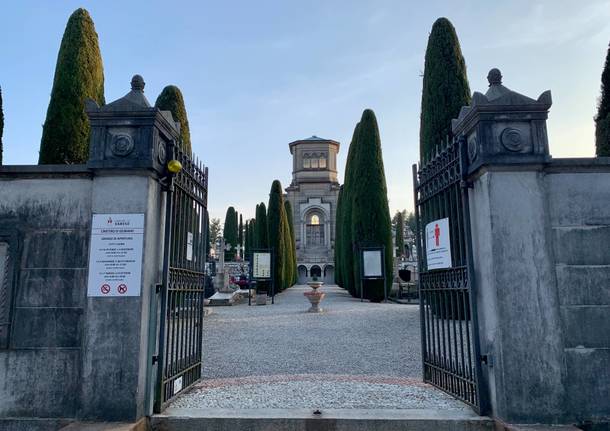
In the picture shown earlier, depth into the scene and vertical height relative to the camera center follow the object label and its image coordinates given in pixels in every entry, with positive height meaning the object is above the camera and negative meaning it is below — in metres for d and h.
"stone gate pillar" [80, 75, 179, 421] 3.28 +0.15
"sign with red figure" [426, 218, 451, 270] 4.06 +0.30
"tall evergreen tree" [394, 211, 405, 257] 46.16 +4.26
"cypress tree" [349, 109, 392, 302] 19.62 +3.80
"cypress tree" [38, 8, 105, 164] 8.98 +4.26
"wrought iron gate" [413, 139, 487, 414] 3.58 +0.05
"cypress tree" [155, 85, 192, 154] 12.30 +5.33
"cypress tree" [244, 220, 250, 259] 48.90 +4.45
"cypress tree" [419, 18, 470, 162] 11.39 +5.39
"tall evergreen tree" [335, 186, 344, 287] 28.56 +2.54
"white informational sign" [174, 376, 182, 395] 3.94 -1.06
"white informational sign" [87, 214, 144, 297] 3.42 +0.19
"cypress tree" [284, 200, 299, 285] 30.11 +1.70
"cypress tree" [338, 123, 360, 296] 22.22 +3.01
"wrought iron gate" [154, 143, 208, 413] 3.66 +0.11
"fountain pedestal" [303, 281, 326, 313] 13.40 -0.79
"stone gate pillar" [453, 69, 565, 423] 3.18 +0.10
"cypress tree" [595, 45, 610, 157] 8.90 +3.42
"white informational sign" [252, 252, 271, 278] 18.39 +0.48
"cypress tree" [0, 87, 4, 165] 6.36 +2.45
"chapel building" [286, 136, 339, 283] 45.69 +8.50
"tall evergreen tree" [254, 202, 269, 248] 25.03 +3.15
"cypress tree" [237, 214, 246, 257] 52.40 +5.50
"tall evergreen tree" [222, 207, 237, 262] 54.34 +6.46
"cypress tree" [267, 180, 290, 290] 23.95 +2.86
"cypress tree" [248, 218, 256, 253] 45.80 +5.46
